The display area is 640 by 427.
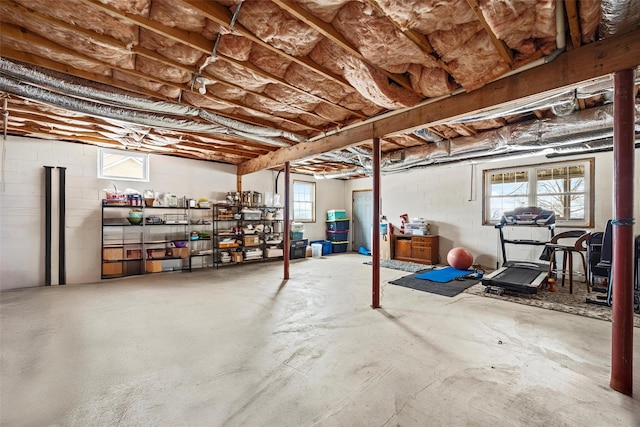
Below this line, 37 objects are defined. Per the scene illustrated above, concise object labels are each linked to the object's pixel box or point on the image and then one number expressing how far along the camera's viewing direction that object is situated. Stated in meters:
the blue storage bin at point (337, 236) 9.24
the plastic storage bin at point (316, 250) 8.30
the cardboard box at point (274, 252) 7.16
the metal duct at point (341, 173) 7.28
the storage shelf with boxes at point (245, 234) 6.61
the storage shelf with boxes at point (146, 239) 5.30
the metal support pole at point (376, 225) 3.71
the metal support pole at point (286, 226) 5.42
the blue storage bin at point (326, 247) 8.85
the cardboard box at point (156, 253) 5.69
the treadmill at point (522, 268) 4.28
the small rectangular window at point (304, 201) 8.80
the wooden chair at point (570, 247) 4.15
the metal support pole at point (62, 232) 5.04
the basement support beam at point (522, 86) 2.00
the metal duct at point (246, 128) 3.63
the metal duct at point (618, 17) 1.70
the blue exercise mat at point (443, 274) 5.18
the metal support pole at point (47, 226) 4.93
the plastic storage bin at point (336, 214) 9.20
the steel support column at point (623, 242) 1.94
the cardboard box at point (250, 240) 6.76
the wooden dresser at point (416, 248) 7.14
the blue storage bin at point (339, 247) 9.18
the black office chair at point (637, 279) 3.53
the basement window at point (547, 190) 5.47
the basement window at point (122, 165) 5.51
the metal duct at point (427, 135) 4.62
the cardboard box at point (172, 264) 5.92
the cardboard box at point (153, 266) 5.62
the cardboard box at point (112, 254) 5.15
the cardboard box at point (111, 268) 5.16
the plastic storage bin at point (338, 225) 9.23
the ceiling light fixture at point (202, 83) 2.79
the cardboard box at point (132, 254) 5.46
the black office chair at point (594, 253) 4.20
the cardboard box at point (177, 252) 5.89
